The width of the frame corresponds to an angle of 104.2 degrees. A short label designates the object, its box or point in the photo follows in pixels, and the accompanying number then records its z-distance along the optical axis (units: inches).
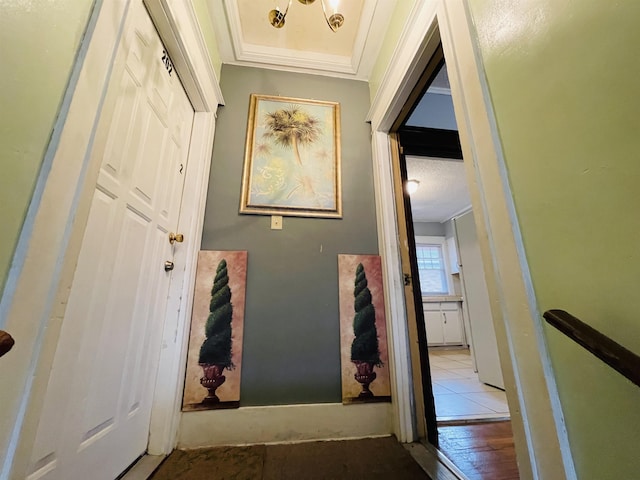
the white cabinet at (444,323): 181.5
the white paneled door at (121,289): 30.1
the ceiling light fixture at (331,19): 45.3
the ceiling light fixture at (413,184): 149.8
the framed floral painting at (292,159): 68.3
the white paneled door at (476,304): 92.0
